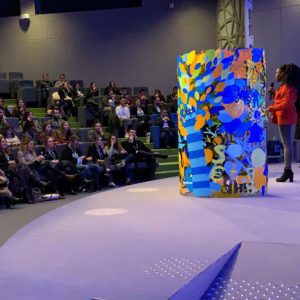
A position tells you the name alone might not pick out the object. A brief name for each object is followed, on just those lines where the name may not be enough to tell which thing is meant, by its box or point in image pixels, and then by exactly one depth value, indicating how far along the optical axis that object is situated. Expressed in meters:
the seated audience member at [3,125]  7.72
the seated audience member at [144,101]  11.41
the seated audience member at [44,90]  11.42
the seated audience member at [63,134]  8.43
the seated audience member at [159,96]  11.88
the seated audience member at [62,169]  7.55
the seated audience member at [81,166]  7.84
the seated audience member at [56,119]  9.42
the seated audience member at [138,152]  8.86
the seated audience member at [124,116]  10.23
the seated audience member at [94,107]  10.65
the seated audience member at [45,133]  7.99
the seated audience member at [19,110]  9.16
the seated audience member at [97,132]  8.86
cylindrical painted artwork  5.14
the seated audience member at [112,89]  11.95
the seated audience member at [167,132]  10.32
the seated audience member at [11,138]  7.64
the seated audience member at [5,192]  6.19
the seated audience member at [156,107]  11.28
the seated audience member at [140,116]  10.77
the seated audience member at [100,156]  8.18
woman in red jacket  5.72
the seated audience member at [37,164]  7.13
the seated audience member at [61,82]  11.31
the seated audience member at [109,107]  10.27
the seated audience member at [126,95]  11.55
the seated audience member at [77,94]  11.11
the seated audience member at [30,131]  8.30
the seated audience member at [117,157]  8.49
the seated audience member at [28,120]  8.47
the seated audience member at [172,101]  11.60
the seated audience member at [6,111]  9.27
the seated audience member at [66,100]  10.86
